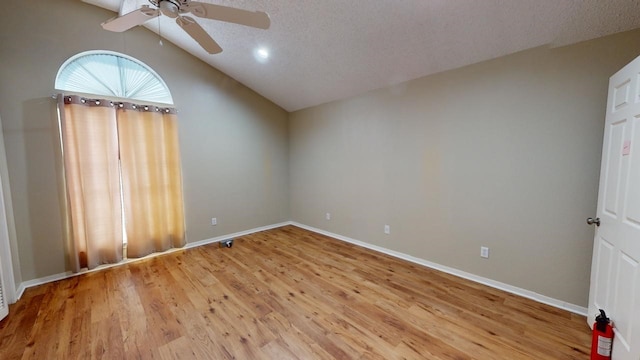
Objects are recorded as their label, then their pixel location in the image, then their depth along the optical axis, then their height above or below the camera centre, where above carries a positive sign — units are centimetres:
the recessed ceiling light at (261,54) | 312 +149
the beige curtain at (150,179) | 315 -16
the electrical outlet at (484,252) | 256 -92
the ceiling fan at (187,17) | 154 +103
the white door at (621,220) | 135 -36
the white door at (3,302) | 203 -112
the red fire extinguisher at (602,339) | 146 -106
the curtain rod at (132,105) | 275 +81
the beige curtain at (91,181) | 273 -16
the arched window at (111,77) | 282 +114
